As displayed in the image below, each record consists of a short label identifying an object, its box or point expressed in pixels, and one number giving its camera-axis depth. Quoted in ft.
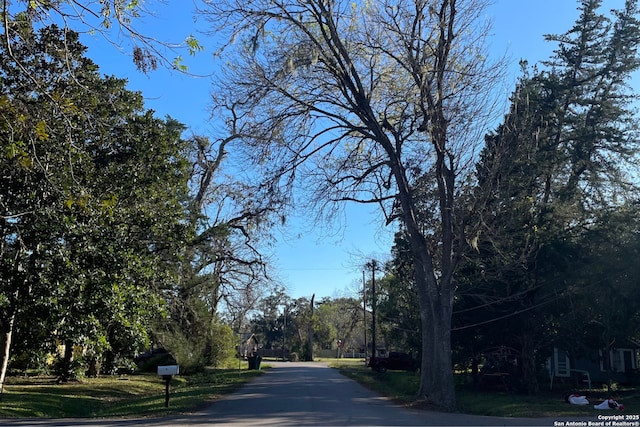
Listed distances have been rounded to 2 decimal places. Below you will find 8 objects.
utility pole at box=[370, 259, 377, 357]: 151.17
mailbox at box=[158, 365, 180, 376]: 49.14
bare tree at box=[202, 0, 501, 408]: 57.67
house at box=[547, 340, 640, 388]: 92.48
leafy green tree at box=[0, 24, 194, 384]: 50.29
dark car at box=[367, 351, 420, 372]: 131.34
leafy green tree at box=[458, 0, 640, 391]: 60.90
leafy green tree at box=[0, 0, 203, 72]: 24.41
